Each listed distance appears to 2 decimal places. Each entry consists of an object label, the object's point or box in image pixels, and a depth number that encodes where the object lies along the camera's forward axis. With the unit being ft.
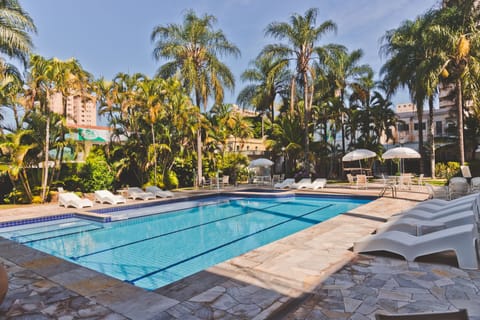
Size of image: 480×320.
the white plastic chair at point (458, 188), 36.95
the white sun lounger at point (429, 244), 14.39
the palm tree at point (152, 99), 52.34
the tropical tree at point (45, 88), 40.81
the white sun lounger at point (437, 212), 20.45
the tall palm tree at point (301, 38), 59.77
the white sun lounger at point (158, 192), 48.42
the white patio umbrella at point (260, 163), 63.16
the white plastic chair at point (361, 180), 49.49
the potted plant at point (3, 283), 10.71
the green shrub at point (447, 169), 62.07
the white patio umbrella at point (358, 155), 54.29
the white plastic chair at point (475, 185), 38.21
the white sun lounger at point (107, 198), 42.34
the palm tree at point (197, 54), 59.62
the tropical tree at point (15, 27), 39.14
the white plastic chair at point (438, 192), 36.36
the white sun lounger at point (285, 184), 60.03
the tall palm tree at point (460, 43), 50.83
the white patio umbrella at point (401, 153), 46.34
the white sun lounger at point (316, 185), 56.57
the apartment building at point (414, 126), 108.31
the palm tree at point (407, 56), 62.95
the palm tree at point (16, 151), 38.11
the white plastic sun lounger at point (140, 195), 47.20
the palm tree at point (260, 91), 84.59
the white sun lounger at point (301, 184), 57.93
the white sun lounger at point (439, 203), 23.24
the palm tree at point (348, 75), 76.07
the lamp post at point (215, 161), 70.60
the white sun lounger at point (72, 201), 39.14
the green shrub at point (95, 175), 50.93
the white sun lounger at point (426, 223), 18.12
